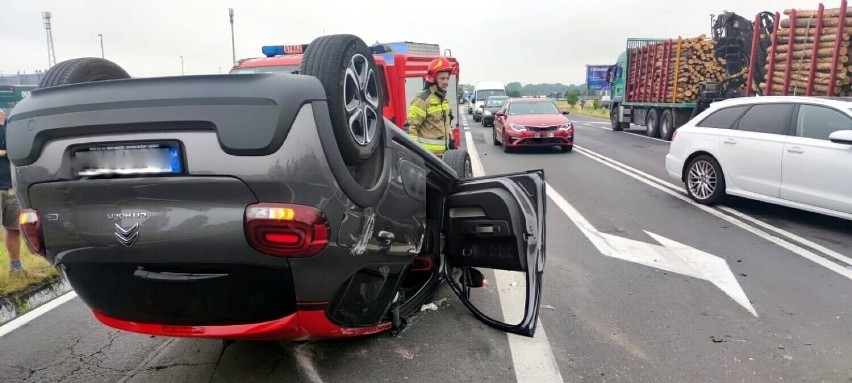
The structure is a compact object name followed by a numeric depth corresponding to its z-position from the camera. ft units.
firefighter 19.11
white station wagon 19.90
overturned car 7.36
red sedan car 46.75
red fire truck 27.43
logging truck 39.45
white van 103.60
